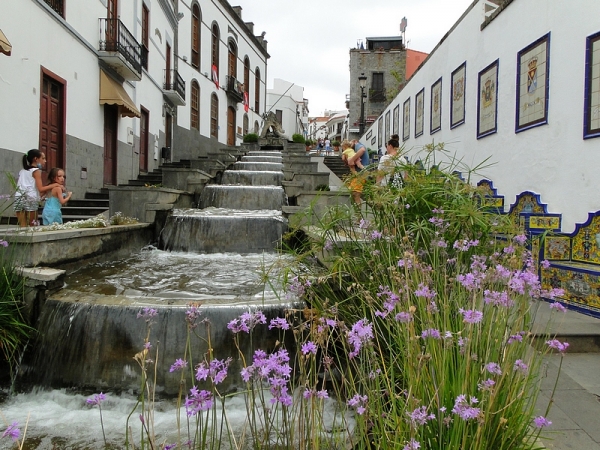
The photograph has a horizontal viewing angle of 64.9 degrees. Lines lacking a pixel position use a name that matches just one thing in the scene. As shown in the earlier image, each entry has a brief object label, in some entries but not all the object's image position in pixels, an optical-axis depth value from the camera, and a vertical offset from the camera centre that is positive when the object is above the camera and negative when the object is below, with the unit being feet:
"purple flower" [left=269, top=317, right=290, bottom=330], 5.28 -1.29
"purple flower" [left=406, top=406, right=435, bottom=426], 4.52 -1.95
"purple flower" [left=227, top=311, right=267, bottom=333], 5.23 -1.26
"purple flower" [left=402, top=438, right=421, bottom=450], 4.33 -2.13
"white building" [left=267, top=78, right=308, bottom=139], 171.42 +38.21
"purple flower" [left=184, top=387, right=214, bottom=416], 4.35 -1.79
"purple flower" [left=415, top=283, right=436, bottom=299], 5.89 -0.98
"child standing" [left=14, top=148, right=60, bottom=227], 22.31 +1.24
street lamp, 60.51 +15.30
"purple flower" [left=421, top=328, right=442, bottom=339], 5.29 -1.35
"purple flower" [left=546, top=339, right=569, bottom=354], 5.34 -1.45
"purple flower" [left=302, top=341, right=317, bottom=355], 5.00 -1.45
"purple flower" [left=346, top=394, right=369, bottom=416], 4.93 -2.03
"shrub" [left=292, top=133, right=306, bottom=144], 78.88 +12.26
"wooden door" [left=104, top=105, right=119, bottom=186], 43.47 +6.00
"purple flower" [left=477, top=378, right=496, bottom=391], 4.71 -1.70
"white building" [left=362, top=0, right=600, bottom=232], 17.98 +5.84
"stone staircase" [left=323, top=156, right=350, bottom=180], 57.16 +6.22
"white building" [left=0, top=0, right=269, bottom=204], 29.17 +11.02
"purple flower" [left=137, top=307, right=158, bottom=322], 5.91 -1.37
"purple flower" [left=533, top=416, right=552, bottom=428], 4.85 -2.10
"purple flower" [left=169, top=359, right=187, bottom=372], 4.86 -1.62
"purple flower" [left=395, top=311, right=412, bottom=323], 5.34 -1.18
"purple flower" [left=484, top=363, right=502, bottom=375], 4.80 -1.55
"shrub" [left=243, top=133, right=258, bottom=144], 74.79 +11.49
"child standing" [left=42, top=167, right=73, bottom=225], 22.76 +0.23
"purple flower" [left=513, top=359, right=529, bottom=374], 5.15 -1.67
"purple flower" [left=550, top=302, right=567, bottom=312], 5.94 -1.13
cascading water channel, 11.54 -3.15
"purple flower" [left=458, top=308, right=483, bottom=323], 5.06 -1.09
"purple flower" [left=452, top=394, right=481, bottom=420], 4.34 -1.82
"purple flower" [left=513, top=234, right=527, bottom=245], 8.28 -0.38
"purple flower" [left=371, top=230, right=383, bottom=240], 9.85 -0.45
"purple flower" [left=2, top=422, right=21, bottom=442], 4.14 -2.01
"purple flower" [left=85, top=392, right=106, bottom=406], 4.51 -1.88
